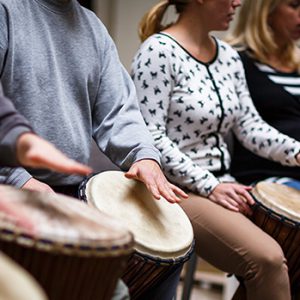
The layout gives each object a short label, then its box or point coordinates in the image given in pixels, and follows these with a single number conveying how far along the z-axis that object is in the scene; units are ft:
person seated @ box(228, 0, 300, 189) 8.86
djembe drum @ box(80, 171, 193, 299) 5.77
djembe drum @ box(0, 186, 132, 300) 4.28
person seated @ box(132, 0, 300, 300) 7.07
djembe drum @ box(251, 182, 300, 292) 7.07
